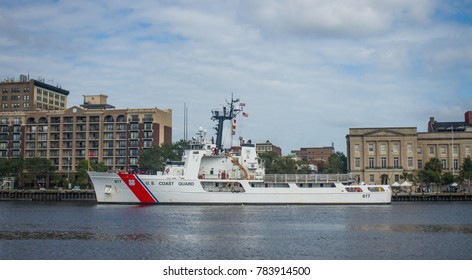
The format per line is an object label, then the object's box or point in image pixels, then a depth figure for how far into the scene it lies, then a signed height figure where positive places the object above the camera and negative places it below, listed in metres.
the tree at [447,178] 94.38 -0.42
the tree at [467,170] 94.44 +0.98
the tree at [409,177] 95.95 -0.17
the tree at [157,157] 105.19 +3.64
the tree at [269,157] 116.88 +4.03
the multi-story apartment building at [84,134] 116.88 +8.83
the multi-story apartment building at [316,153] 186.62 +7.52
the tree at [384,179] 102.75 -0.53
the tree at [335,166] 120.01 +2.24
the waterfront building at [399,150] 107.19 +4.86
